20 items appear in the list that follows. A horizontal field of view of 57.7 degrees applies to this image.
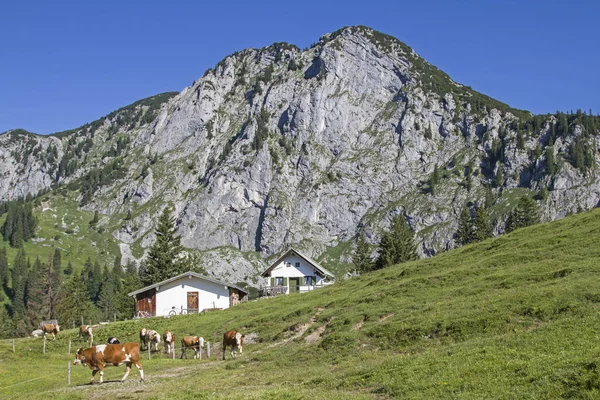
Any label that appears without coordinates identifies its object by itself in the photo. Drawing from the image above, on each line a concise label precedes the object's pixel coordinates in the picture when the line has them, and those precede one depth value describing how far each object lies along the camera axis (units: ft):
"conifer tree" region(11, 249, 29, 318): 626.23
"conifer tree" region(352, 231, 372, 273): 385.66
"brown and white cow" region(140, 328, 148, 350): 153.07
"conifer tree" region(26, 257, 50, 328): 382.22
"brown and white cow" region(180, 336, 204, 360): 135.85
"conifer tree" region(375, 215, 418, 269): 352.28
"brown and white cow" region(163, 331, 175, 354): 145.79
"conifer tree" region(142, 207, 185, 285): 331.98
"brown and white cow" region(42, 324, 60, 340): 184.03
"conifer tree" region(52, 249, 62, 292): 436.02
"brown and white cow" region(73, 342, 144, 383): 93.35
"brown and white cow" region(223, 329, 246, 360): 127.34
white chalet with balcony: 299.79
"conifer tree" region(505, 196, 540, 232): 404.57
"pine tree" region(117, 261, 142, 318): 376.82
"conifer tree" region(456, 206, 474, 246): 401.49
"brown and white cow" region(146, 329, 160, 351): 150.87
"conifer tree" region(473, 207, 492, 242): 395.51
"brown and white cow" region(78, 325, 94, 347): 175.40
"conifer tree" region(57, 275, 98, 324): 371.15
